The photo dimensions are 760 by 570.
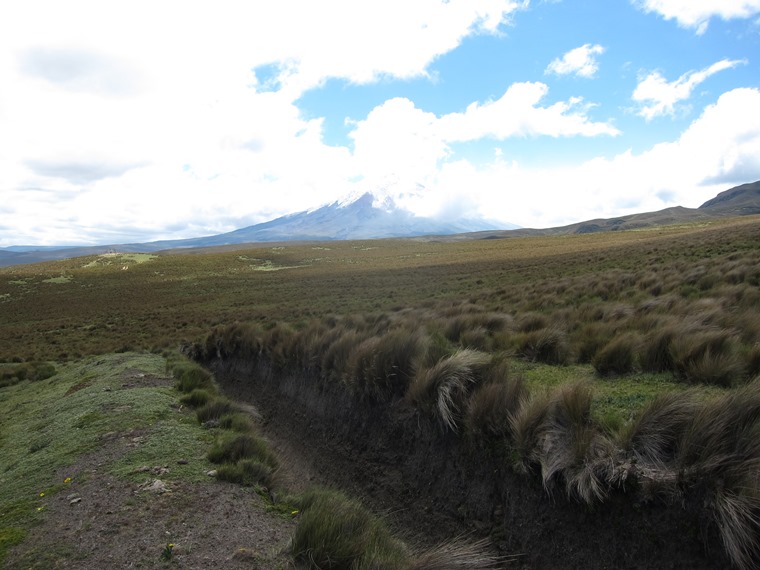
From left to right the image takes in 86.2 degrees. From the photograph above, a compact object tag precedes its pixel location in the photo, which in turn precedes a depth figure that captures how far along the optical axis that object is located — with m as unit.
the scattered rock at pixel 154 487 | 5.11
